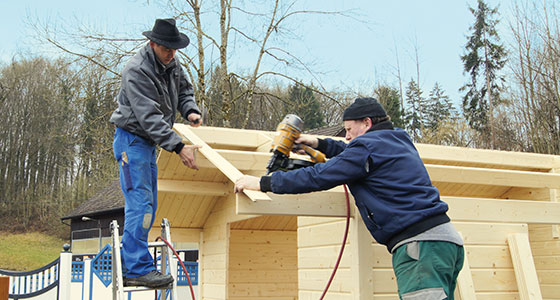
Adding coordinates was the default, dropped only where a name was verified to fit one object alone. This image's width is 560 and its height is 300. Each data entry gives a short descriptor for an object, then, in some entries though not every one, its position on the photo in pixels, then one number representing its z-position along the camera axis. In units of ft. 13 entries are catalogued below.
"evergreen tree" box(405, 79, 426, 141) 95.93
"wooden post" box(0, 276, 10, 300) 9.97
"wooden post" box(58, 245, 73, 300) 26.27
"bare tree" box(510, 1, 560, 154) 56.75
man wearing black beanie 8.21
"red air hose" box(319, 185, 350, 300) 10.12
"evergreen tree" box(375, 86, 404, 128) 74.09
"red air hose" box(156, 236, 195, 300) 11.27
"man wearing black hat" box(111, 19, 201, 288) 10.52
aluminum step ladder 9.95
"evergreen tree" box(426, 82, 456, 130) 106.83
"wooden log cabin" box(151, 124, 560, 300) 10.75
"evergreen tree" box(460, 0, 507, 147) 90.74
